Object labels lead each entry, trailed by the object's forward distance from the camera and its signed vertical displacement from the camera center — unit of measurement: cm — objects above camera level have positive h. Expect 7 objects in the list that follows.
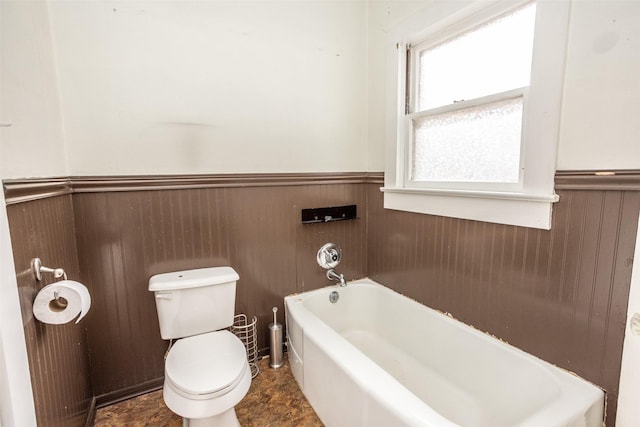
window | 123 +33
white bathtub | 111 -92
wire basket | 192 -102
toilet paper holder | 97 -30
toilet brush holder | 196 -110
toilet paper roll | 95 -40
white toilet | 122 -84
